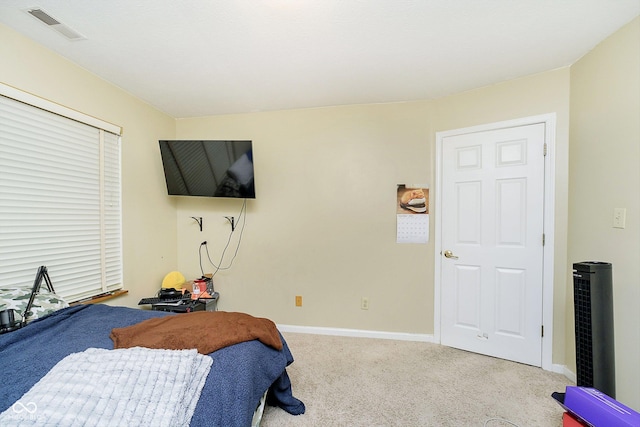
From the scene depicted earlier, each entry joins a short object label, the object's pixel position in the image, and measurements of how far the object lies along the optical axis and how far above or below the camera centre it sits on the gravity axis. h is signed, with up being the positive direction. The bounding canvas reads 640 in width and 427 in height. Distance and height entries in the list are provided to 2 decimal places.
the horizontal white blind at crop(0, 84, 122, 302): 1.68 +0.10
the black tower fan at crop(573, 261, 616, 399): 1.49 -0.65
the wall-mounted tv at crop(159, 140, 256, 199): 2.64 +0.45
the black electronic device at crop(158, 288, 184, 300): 2.59 -0.83
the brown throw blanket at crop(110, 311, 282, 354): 1.34 -0.68
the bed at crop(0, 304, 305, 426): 1.04 -0.71
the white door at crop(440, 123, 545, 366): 2.22 -0.26
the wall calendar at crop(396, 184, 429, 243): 2.68 -0.01
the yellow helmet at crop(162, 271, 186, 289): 2.82 -0.76
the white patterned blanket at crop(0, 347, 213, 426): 0.80 -0.62
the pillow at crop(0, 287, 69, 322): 1.53 -0.57
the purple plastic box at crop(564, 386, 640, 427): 1.18 -0.95
